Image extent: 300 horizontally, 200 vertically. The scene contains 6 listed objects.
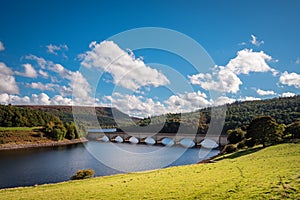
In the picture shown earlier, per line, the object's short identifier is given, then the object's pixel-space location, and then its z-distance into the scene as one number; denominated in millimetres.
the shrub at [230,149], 53056
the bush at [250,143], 49438
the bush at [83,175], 38750
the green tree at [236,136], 68506
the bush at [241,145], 52844
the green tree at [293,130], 44894
